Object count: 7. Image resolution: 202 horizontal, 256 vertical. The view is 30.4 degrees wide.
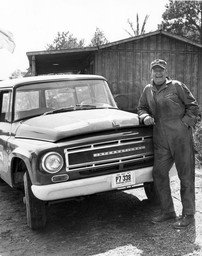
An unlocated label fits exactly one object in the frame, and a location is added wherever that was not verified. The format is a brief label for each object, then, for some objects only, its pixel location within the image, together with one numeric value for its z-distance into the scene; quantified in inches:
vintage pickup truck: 159.3
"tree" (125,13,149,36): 1820.9
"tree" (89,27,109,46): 2256.9
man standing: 169.9
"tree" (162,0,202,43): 1835.6
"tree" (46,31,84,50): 2090.3
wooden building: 583.8
